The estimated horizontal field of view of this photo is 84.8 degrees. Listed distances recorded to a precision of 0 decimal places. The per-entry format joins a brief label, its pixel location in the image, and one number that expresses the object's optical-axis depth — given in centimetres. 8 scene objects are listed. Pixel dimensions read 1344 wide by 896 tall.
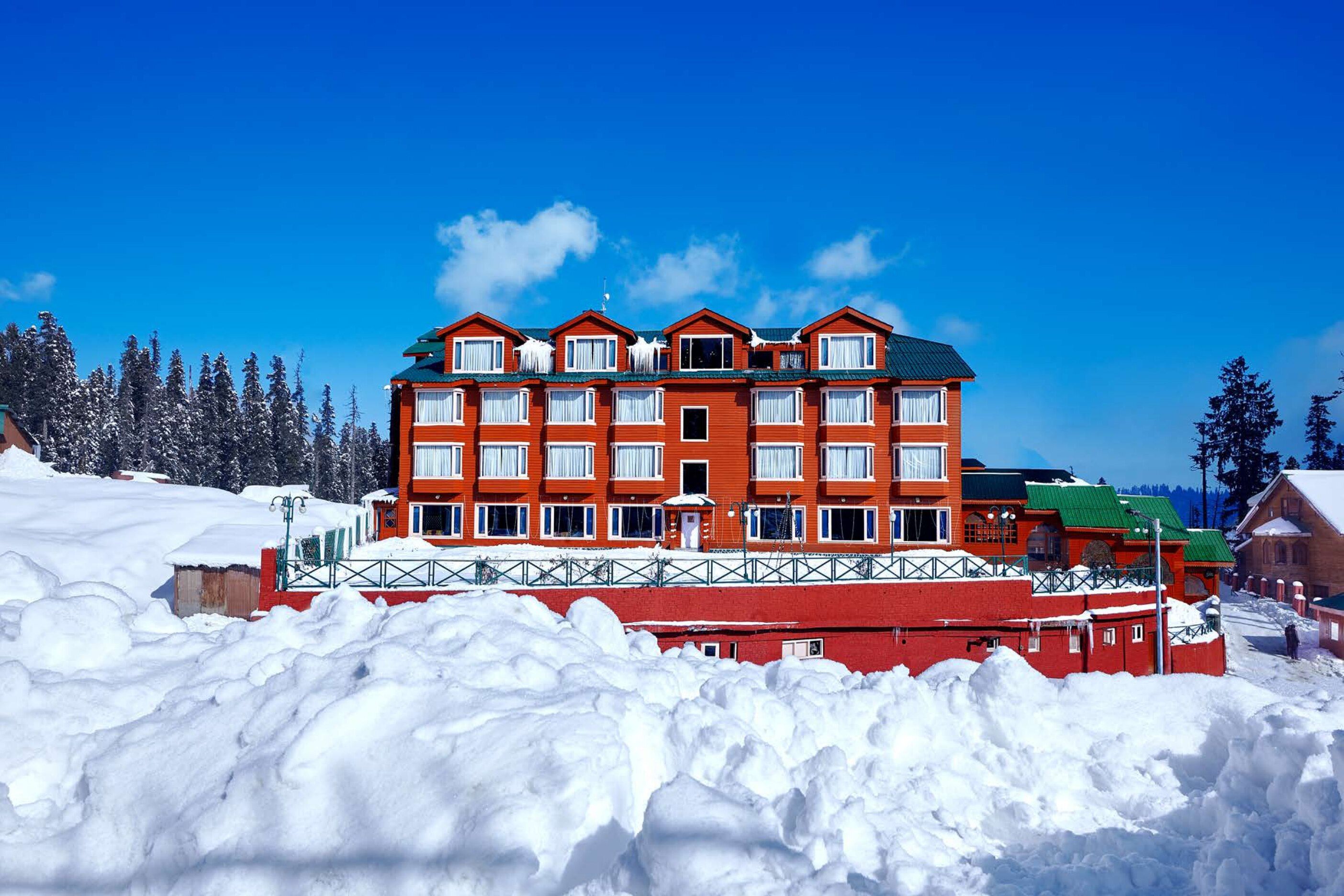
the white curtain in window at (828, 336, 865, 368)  3338
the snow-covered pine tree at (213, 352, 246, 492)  7931
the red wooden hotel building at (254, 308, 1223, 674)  3262
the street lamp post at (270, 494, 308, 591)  2066
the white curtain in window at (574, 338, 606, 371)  3444
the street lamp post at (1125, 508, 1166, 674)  2348
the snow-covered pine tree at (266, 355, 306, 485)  8706
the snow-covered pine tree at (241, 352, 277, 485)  8288
